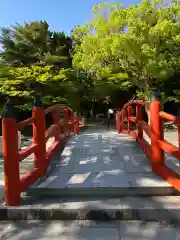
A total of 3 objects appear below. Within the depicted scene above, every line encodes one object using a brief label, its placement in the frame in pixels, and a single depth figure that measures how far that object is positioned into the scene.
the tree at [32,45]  12.21
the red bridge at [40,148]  1.90
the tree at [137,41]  8.57
